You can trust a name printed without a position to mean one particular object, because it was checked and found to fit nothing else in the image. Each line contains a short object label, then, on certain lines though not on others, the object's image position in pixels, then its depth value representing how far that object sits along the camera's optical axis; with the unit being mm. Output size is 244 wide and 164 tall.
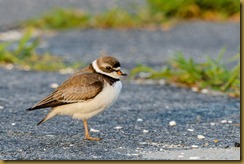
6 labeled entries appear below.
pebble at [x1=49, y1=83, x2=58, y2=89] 10605
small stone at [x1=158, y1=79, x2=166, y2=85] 11165
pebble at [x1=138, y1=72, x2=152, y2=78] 11525
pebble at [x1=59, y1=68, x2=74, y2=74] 11672
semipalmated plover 7754
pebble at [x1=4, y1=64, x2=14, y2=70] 11700
